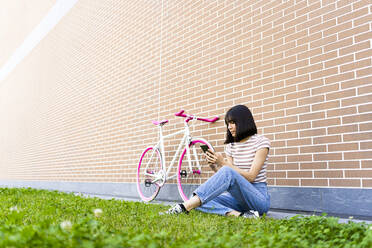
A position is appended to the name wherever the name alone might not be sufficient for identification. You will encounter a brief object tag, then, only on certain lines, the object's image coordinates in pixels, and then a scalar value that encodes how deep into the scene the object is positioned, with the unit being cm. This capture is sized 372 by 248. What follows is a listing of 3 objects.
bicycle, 462
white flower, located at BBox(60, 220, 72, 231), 162
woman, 308
